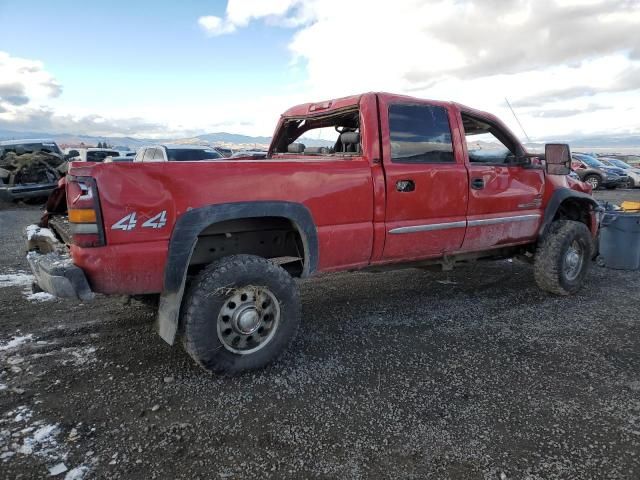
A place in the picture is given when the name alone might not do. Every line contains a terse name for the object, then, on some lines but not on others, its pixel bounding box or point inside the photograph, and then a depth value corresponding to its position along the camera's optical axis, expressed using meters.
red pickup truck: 2.63
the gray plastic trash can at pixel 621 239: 5.93
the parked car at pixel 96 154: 17.33
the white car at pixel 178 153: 12.20
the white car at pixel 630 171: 20.45
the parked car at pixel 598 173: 19.28
